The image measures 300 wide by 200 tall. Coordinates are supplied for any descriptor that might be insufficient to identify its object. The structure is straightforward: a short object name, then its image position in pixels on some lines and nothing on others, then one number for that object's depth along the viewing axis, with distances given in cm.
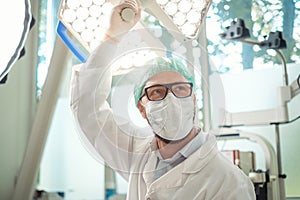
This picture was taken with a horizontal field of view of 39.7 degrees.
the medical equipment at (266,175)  173
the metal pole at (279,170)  174
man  105
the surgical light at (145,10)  106
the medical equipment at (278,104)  171
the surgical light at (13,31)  126
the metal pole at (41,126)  174
